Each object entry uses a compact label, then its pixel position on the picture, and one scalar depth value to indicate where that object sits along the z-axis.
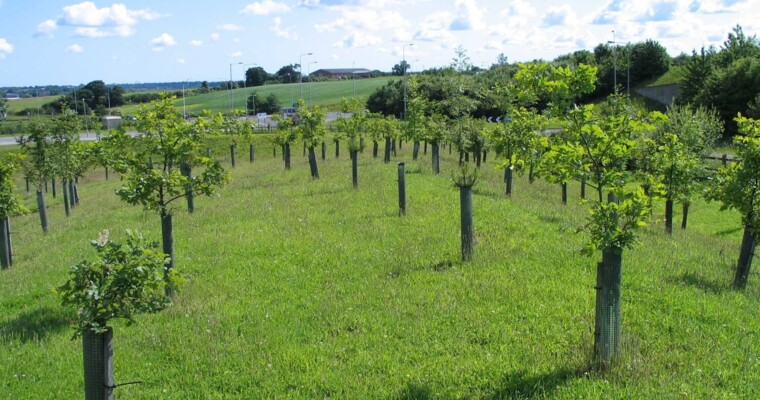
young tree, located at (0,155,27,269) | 14.23
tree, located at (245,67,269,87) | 168.50
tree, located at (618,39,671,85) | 75.94
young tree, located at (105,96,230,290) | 10.41
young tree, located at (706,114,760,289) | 10.20
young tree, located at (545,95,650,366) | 6.70
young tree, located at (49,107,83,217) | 21.27
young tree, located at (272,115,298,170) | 30.85
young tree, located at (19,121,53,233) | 19.44
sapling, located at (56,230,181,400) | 5.38
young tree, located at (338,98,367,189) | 27.64
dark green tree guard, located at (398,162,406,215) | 15.37
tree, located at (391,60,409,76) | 160.12
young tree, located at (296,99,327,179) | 26.16
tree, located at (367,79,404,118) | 76.81
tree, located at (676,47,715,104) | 60.22
